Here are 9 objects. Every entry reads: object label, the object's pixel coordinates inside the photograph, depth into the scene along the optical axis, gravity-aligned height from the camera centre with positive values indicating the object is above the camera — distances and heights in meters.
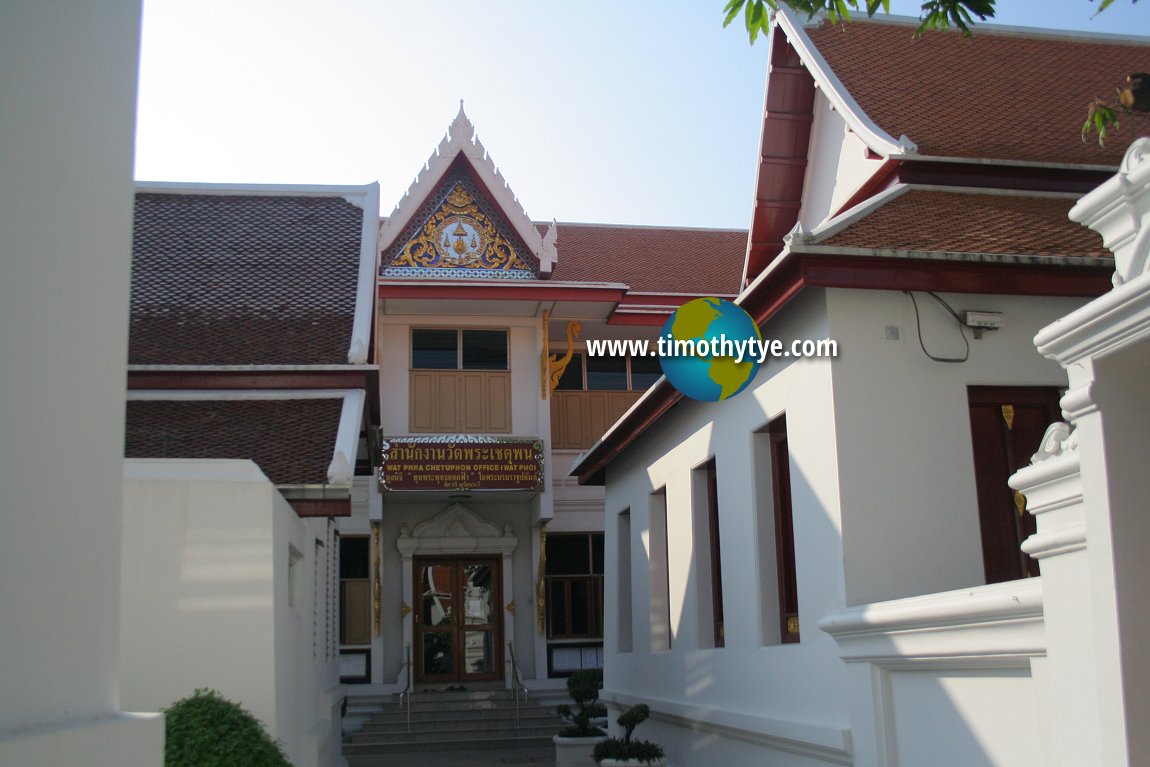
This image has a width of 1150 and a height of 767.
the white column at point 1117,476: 4.18 +0.37
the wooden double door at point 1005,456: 8.14 +0.88
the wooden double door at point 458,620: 20.94 -0.35
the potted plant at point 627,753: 11.55 -1.52
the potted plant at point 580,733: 14.34 -1.65
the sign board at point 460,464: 19.73 +2.22
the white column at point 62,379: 3.07 +0.64
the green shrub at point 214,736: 7.19 -0.79
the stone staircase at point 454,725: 17.58 -1.89
